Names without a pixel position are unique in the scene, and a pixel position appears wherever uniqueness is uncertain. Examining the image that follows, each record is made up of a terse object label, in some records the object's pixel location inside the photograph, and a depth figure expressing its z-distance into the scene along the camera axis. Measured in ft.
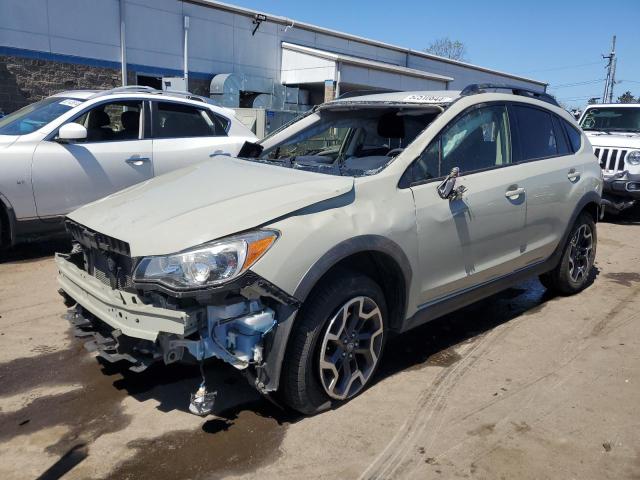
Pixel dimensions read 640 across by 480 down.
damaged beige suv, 9.05
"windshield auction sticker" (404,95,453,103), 12.96
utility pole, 150.00
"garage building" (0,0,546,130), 48.75
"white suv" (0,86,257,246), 19.03
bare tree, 208.64
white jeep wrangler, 30.76
